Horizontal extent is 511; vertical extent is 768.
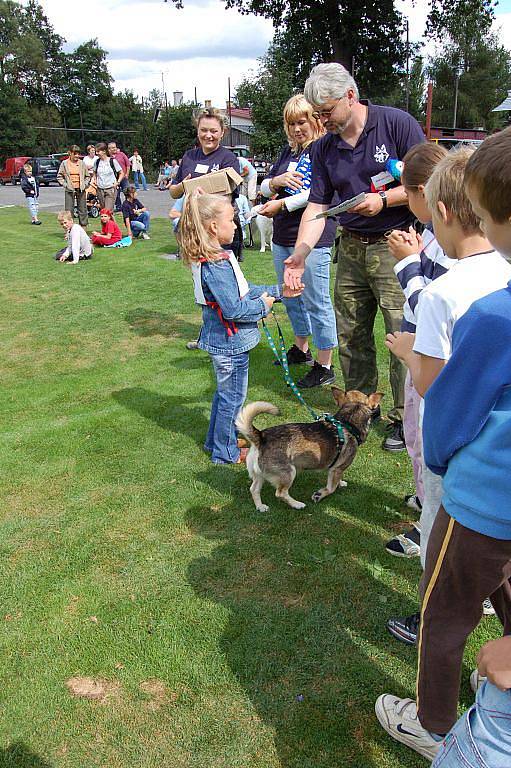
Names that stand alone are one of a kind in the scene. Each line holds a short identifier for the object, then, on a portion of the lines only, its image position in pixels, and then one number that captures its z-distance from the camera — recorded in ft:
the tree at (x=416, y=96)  211.82
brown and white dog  11.94
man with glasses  12.35
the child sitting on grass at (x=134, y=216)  48.73
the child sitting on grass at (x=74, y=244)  41.16
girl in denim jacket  12.22
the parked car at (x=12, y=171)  137.39
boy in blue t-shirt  3.93
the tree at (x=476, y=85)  214.69
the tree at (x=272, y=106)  122.62
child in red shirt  47.34
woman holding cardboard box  18.13
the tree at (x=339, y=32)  104.06
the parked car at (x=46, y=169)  118.90
